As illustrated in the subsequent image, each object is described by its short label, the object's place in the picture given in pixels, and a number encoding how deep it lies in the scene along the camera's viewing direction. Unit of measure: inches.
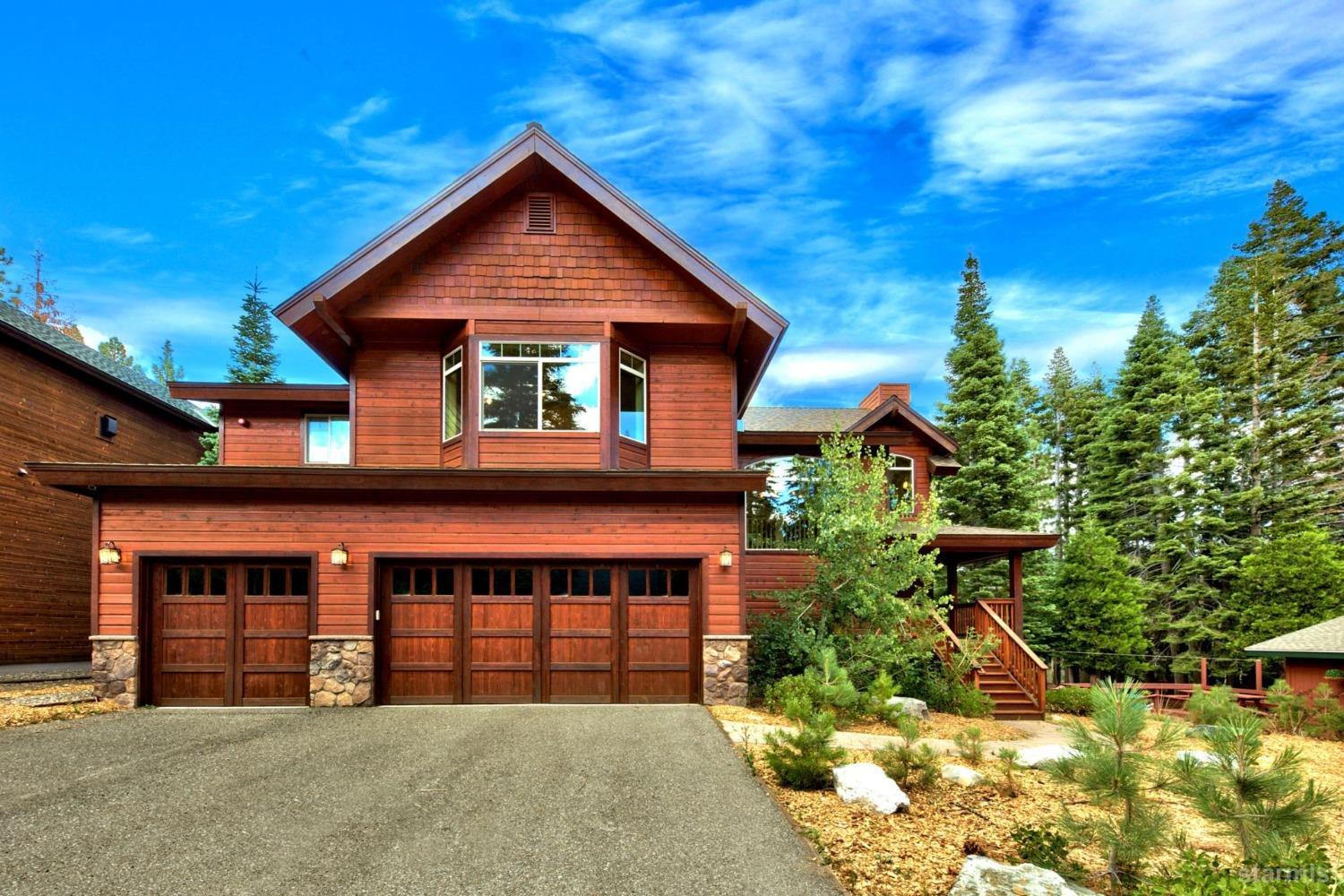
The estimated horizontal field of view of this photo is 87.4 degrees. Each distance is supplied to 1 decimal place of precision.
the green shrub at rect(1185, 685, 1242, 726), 368.5
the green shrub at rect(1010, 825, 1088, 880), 163.0
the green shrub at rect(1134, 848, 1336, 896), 111.8
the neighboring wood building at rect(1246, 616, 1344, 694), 525.7
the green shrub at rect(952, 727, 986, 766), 275.9
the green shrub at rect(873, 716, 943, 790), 240.5
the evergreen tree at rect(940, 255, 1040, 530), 1006.4
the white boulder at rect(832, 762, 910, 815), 218.1
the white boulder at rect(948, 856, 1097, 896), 143.7
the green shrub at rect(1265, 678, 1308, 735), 478.9
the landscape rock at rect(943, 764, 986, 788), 252.8
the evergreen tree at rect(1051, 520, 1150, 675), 839.1
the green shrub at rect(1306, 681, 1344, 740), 453.7
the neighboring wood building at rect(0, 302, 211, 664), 557.9
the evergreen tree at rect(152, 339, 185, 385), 1664.6
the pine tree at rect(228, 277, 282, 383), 1320.1
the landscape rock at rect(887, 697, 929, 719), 387.4
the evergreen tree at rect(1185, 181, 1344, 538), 862.5
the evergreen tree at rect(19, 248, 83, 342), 1278.3
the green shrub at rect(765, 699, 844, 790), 236.7
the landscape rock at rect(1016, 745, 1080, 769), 283.1
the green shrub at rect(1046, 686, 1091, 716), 535.8
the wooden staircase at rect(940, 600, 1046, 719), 461.4
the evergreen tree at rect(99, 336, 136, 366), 1581.0
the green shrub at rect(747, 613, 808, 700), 417.4
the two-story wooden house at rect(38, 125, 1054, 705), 383.2
